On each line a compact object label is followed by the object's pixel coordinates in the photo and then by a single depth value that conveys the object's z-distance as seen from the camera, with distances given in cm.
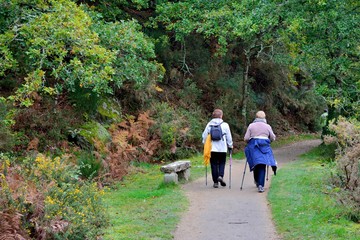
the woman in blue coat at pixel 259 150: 1162
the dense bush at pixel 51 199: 693
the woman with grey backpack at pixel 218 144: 1212
